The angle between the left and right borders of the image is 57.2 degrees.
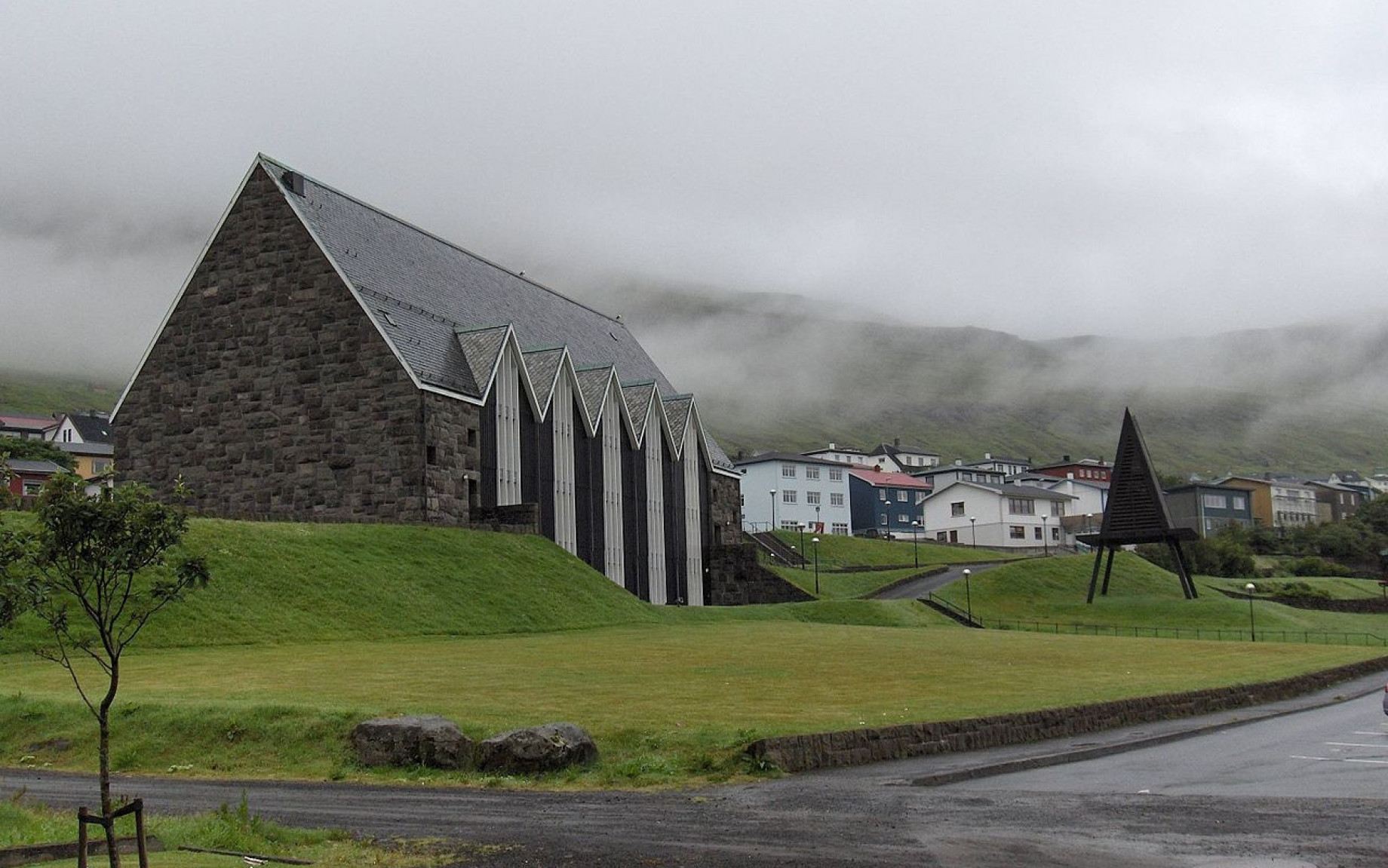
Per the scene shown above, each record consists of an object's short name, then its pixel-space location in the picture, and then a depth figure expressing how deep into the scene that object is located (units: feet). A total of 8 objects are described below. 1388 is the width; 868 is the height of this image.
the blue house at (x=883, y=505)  486.79
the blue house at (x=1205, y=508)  505.25
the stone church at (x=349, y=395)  174.40
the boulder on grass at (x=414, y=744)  64.08
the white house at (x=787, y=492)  444.96
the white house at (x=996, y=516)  433.48
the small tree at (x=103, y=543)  39.73
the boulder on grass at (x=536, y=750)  62.08
